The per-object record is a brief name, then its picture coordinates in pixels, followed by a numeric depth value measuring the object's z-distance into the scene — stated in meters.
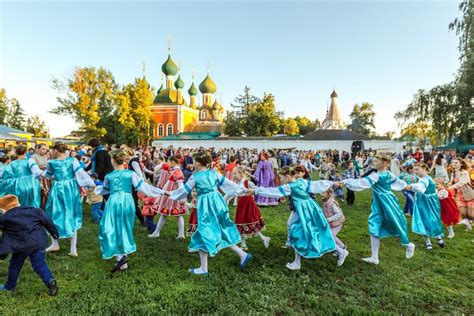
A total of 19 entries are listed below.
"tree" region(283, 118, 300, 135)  72.51
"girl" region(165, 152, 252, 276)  4.30
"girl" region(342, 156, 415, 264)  4.86
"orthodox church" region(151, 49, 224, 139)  62.62
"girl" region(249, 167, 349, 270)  4.48
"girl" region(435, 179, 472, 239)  6.56
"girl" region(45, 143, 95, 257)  4.95
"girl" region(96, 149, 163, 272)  4.34
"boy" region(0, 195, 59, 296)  3.58
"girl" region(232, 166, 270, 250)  5.65
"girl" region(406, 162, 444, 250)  5.77
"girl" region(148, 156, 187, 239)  6.12
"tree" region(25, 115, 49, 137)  57.70
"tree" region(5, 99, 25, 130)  53.66
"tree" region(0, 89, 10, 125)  46.88
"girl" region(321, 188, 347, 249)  5.15
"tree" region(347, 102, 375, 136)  72.88
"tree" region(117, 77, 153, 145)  41.94
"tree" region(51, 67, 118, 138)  37.41
